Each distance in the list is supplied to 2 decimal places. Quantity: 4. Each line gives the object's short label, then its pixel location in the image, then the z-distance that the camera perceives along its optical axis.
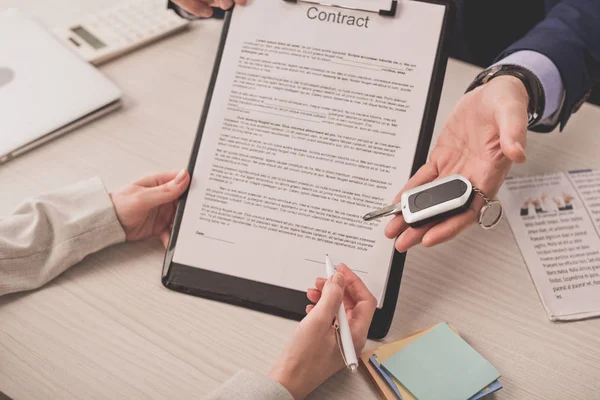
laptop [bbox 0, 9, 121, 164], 0.95
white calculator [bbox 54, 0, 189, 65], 1.09
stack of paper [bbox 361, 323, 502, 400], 0.67
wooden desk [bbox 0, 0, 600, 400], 0.69
